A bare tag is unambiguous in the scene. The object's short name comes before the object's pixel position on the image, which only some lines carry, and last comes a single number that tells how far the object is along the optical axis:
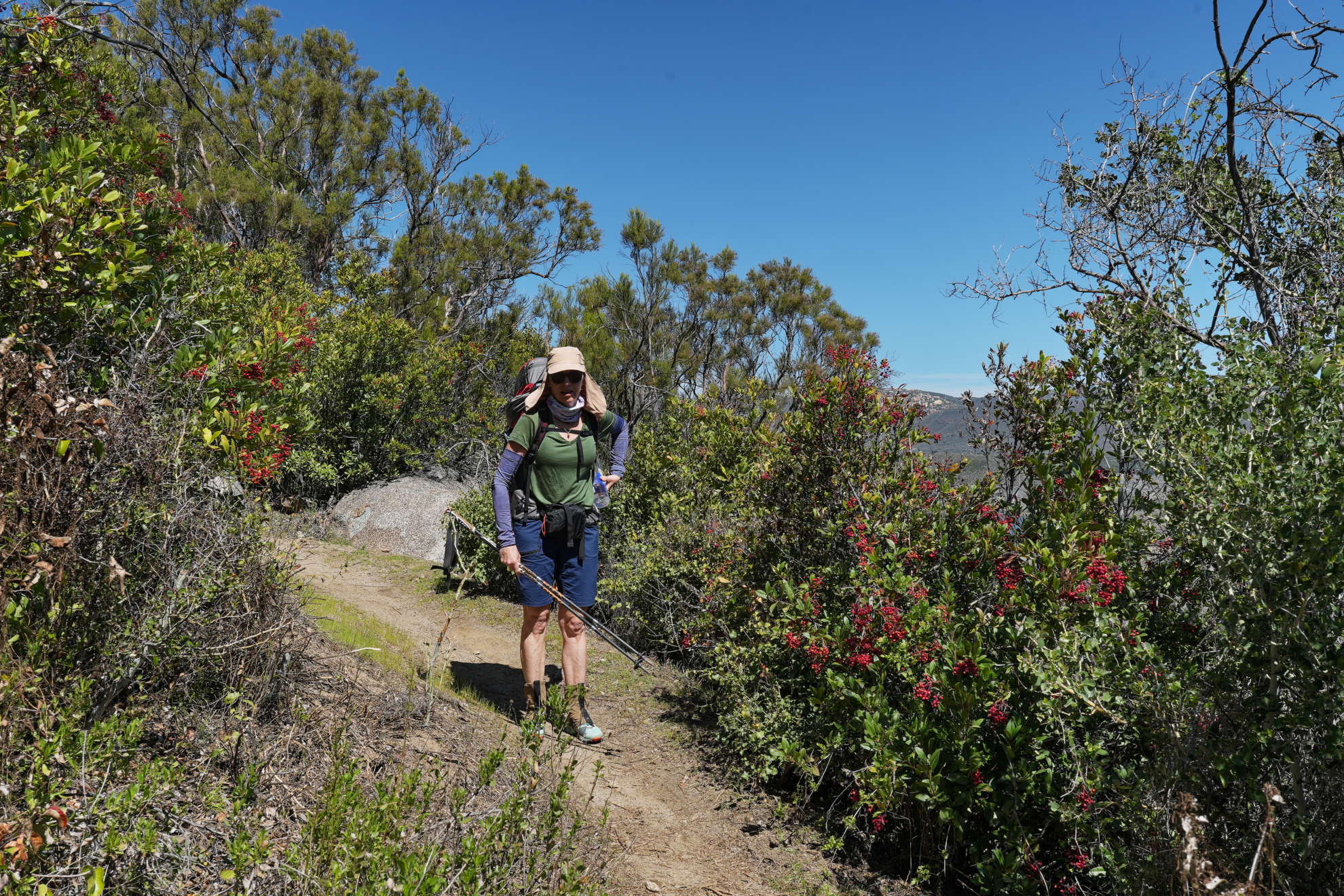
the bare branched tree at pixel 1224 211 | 3.36
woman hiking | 3.70
